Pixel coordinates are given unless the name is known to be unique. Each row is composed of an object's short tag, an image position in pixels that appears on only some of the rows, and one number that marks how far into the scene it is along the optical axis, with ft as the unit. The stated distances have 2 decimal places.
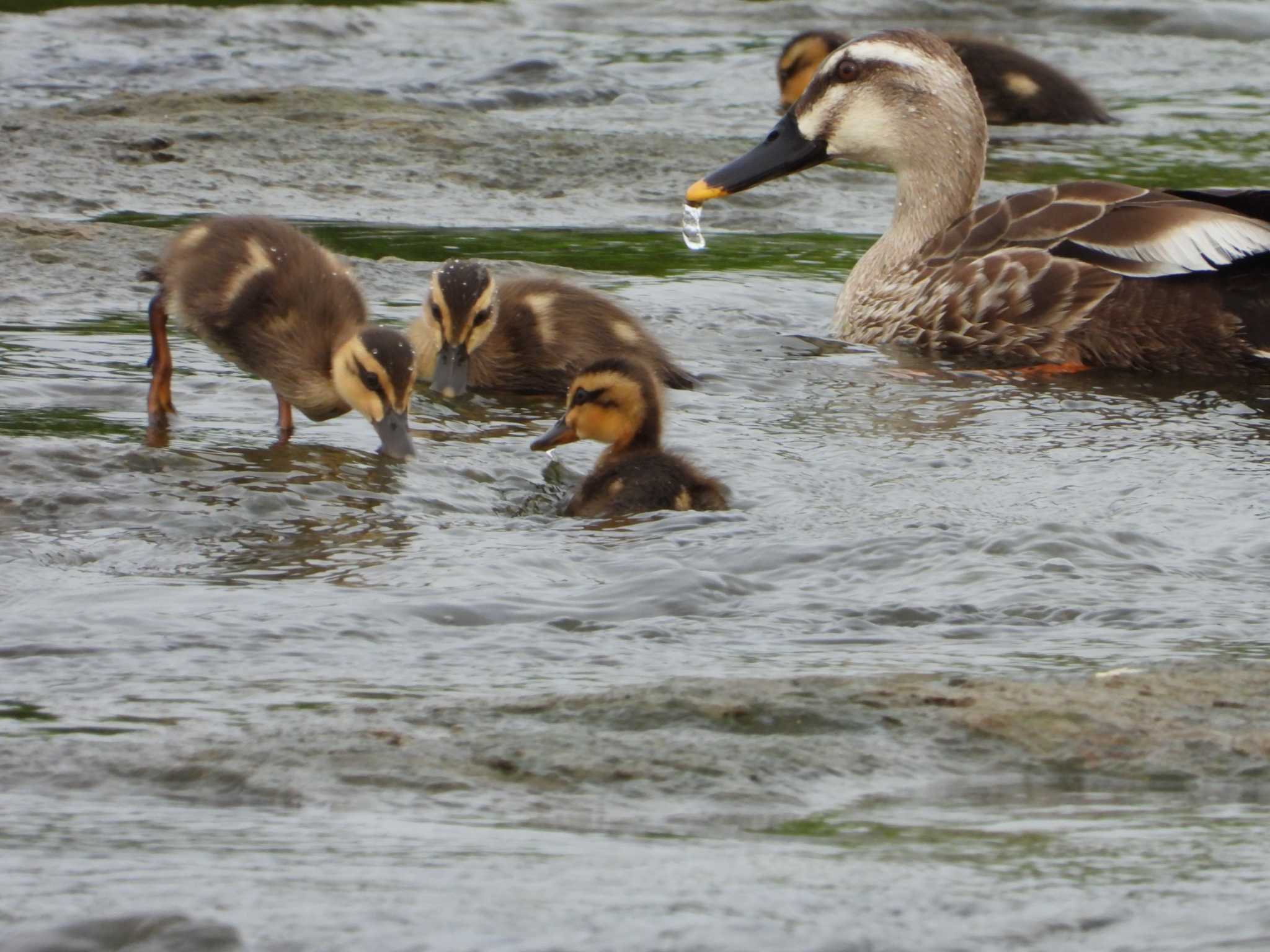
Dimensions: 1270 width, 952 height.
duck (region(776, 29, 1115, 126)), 85.61
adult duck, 47.88
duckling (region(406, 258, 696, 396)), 46.34
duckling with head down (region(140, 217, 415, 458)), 38.96
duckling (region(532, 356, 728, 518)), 35.32
